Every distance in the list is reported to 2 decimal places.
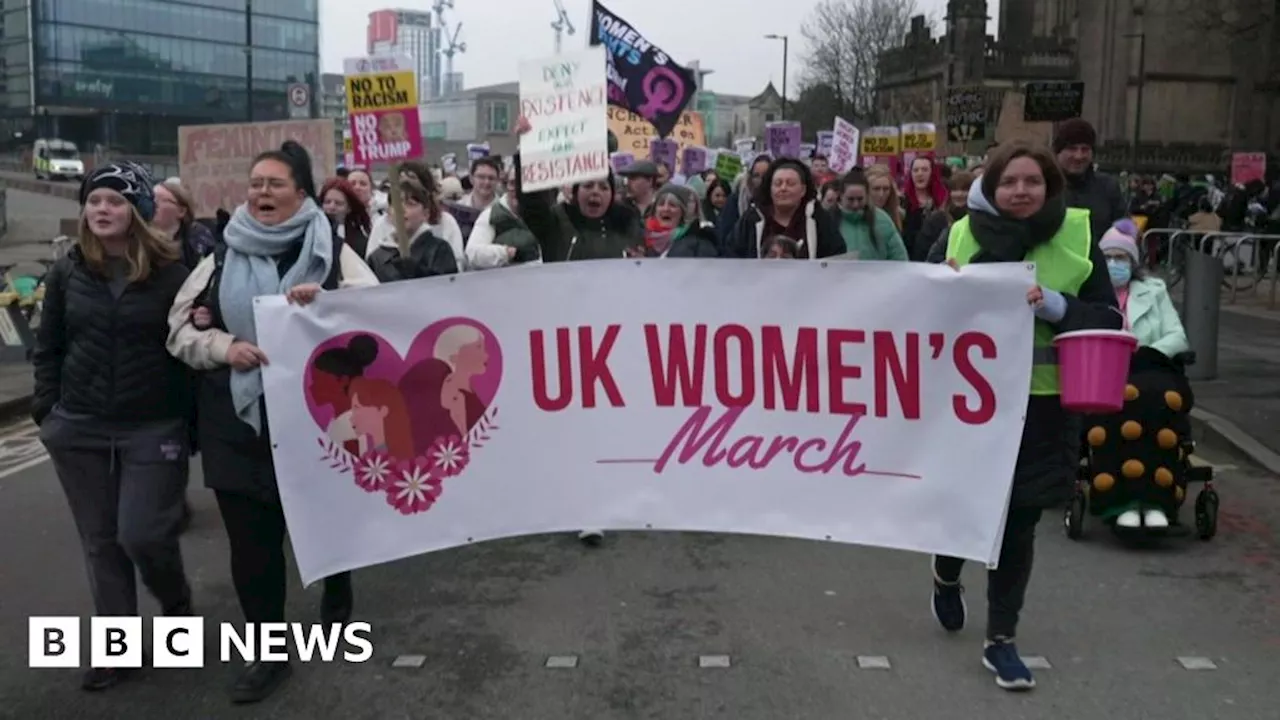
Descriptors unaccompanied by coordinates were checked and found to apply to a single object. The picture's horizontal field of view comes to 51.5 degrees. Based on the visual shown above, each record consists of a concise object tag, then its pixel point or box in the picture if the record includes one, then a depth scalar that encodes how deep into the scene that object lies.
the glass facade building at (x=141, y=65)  81.94
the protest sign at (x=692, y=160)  18.47
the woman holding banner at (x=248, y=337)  4.43
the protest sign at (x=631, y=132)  15.98
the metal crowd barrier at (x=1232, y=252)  17.97
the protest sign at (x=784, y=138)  17.22
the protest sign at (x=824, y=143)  21.78
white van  55.78
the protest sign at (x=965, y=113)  21.48
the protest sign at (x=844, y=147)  15.30
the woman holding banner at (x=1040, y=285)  4.55
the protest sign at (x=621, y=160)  13.04
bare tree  66.00
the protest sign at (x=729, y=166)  16.98
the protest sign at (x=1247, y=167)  30.58
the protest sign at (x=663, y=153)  15.97
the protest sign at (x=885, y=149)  17.47
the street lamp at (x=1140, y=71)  49.41
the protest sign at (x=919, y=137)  17.69
